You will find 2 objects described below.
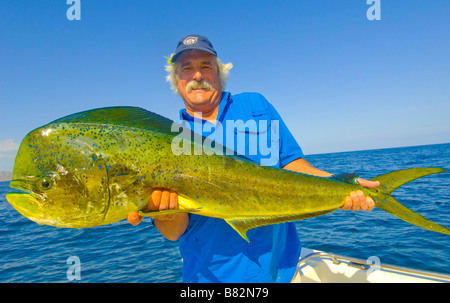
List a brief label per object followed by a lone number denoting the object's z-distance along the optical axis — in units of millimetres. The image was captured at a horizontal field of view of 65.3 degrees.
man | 1108
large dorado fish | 911
